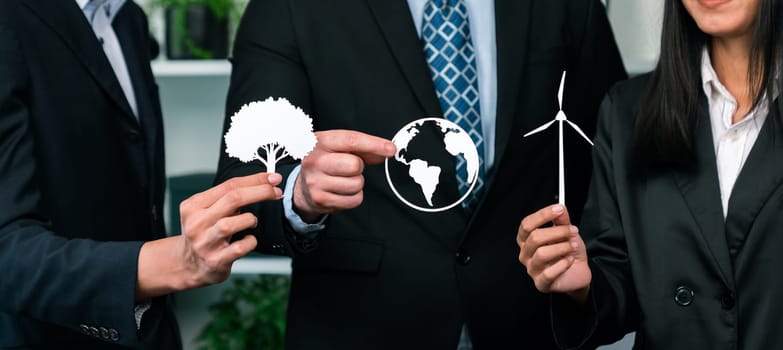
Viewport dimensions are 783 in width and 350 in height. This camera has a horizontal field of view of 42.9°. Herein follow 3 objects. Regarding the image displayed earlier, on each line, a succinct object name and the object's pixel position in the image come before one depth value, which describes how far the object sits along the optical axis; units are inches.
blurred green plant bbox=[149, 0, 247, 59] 119.8
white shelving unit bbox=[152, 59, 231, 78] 117.3
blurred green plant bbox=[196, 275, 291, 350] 129.6
